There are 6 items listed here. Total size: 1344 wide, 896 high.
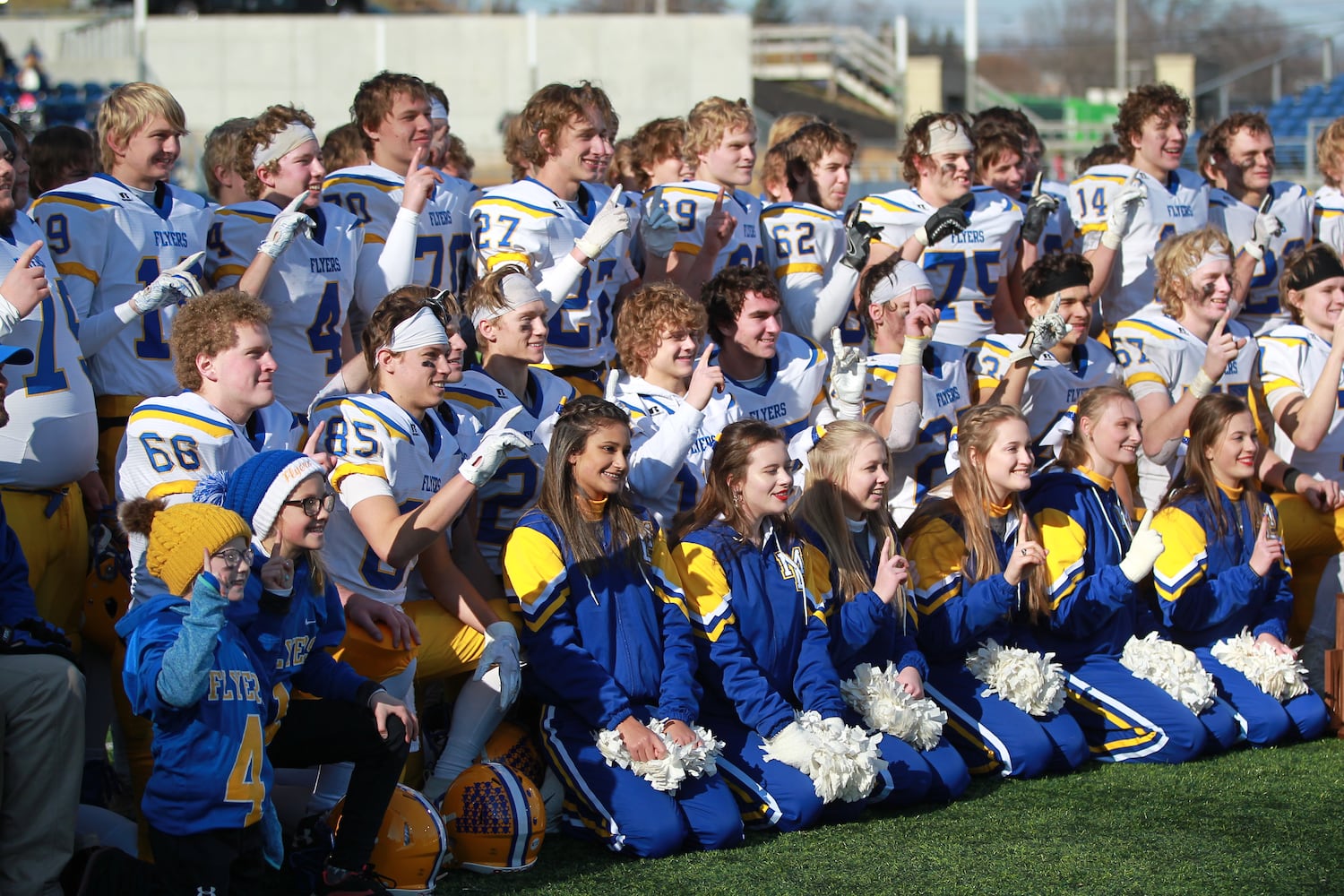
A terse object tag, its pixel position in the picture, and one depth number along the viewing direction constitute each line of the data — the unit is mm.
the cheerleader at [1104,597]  9773
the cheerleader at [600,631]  8312
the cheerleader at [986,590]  9430
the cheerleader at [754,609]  8727
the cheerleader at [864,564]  9086
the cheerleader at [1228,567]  10344
